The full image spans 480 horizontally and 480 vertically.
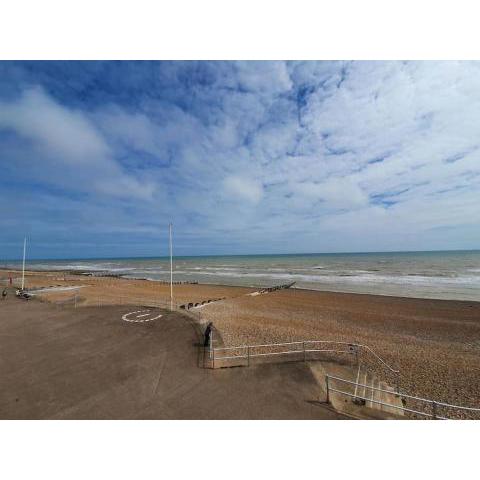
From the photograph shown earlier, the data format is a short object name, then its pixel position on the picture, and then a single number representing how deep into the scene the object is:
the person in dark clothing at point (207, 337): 11.16
